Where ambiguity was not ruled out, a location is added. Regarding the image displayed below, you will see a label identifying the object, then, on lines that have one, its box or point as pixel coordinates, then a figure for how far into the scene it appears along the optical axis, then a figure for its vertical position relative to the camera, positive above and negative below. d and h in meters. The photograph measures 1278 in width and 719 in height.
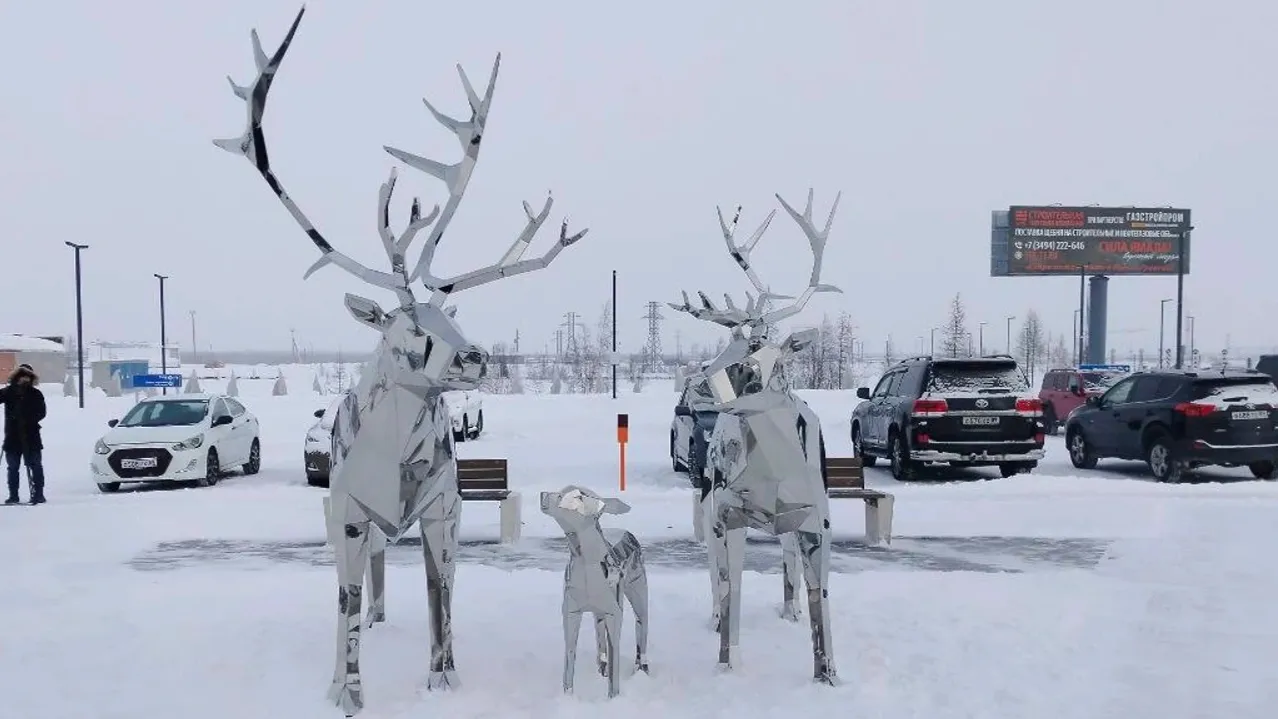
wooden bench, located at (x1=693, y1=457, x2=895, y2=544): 8.97 -1.70
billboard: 40.22 +4.22
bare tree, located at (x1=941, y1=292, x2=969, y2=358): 61.09 -0.08
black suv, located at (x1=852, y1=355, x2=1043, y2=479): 12.80 -1.25
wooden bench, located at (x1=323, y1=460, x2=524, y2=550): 9.10 -1.72
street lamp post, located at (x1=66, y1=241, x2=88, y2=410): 24.73 -0.11
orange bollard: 12.56 -1.57
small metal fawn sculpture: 4.64 -1.30
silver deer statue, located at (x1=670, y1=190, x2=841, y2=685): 4.85 -0.81
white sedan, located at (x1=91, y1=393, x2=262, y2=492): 12.85 -1.81
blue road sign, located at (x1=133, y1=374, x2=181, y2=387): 21.58 -1.37
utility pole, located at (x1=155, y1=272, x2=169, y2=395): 31.11 -0.48
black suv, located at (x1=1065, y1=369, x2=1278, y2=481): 12.33 -1.30
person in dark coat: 11.18 -1.31
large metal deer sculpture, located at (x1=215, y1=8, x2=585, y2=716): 4.27 -0.33
